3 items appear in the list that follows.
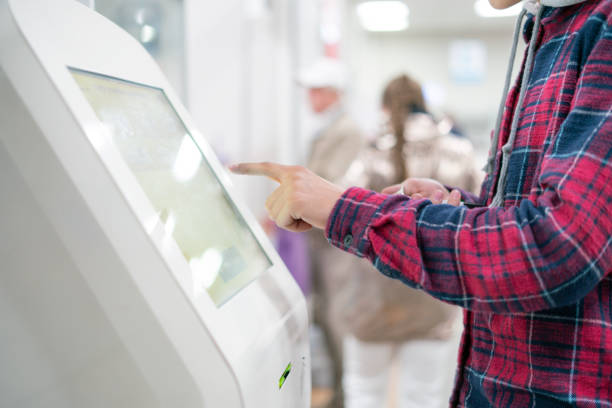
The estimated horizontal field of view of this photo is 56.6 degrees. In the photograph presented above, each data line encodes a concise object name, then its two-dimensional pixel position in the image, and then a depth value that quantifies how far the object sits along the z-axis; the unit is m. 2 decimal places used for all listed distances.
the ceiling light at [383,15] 8.28
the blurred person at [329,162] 2.64
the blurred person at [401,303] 2.06
